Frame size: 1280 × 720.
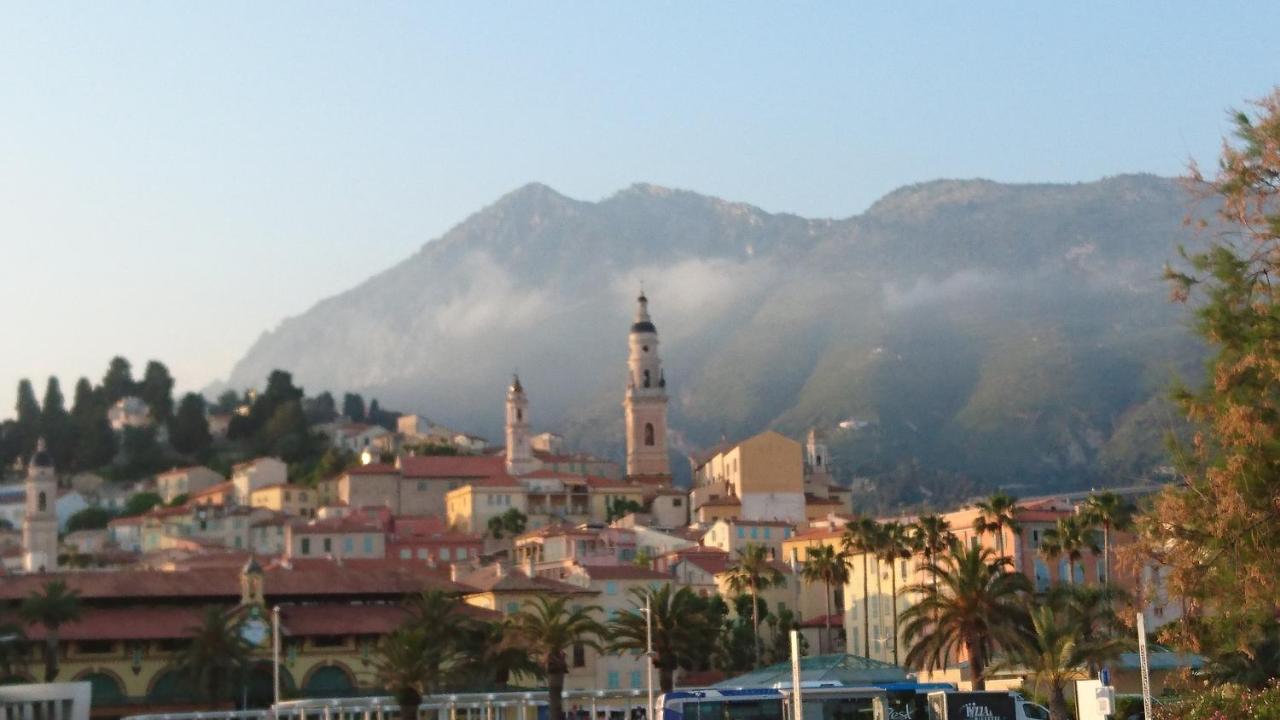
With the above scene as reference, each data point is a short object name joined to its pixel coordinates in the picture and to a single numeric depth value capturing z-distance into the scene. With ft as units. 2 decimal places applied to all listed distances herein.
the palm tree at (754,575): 276.14
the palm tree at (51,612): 230.89
